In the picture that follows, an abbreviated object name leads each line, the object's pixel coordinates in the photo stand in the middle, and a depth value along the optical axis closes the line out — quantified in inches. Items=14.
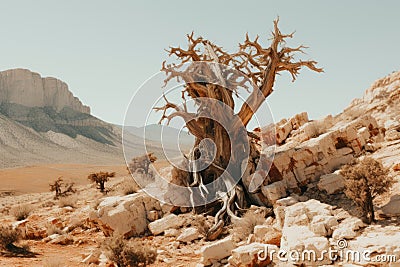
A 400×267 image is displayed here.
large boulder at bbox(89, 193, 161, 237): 414.0
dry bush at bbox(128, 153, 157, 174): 839.1
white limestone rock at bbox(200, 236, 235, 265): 271.3
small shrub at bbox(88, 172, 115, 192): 847.7
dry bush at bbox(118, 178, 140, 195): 529.7
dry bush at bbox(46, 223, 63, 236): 460.1
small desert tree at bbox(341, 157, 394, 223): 263.9
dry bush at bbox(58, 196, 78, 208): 638.5
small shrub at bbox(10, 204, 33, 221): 589.6
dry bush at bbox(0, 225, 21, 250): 363.5
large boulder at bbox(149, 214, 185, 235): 405.8
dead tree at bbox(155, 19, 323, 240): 479.8
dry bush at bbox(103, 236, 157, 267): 277.1
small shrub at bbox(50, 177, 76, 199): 874.3
